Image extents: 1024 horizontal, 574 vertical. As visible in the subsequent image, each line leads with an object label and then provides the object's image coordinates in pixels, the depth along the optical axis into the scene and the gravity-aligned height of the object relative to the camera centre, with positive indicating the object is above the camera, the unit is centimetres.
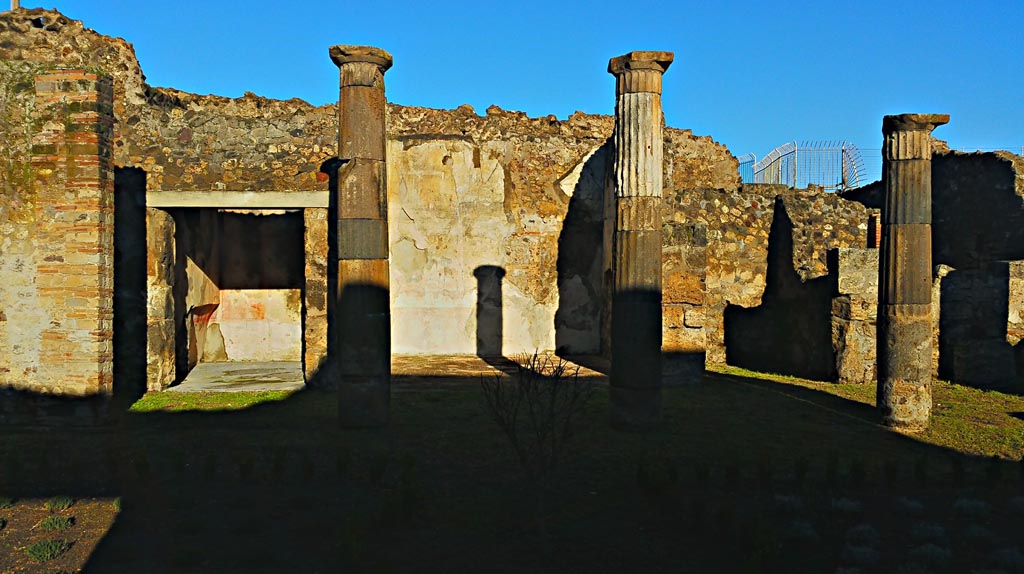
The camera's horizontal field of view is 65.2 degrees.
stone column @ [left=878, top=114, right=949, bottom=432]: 864 +12
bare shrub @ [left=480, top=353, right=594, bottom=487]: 555 -136
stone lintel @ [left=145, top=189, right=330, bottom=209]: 1035 +109
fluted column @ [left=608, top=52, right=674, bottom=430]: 840 +40
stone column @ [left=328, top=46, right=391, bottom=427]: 831 +44
